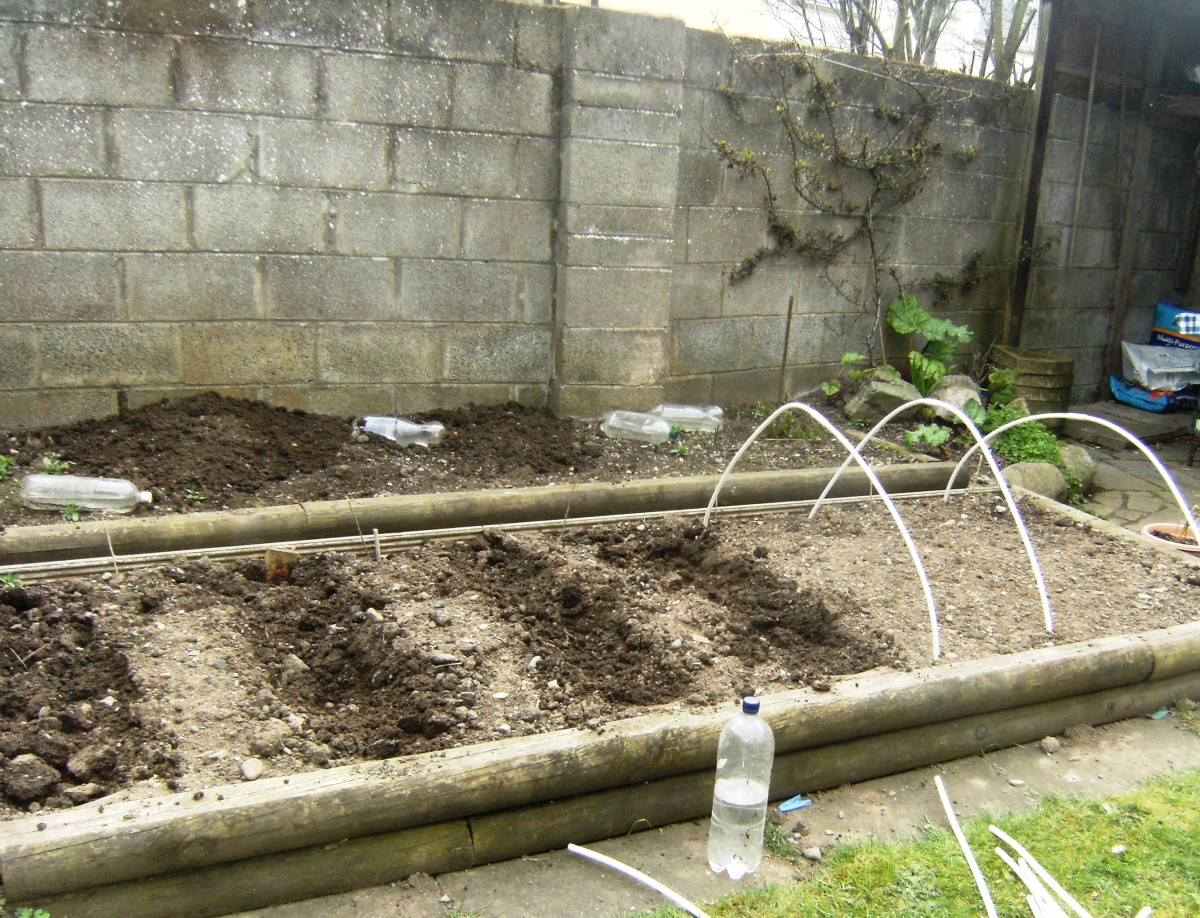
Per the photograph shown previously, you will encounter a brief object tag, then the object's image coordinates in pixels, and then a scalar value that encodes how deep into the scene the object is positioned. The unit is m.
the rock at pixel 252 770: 2.60
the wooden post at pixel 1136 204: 8.08
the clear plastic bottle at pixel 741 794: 2.61
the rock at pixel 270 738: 2.75
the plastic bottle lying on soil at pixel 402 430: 5.39
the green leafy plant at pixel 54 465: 4.54
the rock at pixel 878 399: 6.51
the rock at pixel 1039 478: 5.70
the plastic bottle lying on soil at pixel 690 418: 6.09
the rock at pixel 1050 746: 3.29
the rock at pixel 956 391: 6.75
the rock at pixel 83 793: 2.50
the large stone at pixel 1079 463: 6.17
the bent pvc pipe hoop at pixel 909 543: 3.33
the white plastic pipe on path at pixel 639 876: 2.44
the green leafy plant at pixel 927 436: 6.05
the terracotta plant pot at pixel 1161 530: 5.02
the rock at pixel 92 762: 2.61
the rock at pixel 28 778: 2.51
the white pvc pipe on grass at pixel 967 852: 2.46
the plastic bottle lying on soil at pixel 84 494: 4.33
